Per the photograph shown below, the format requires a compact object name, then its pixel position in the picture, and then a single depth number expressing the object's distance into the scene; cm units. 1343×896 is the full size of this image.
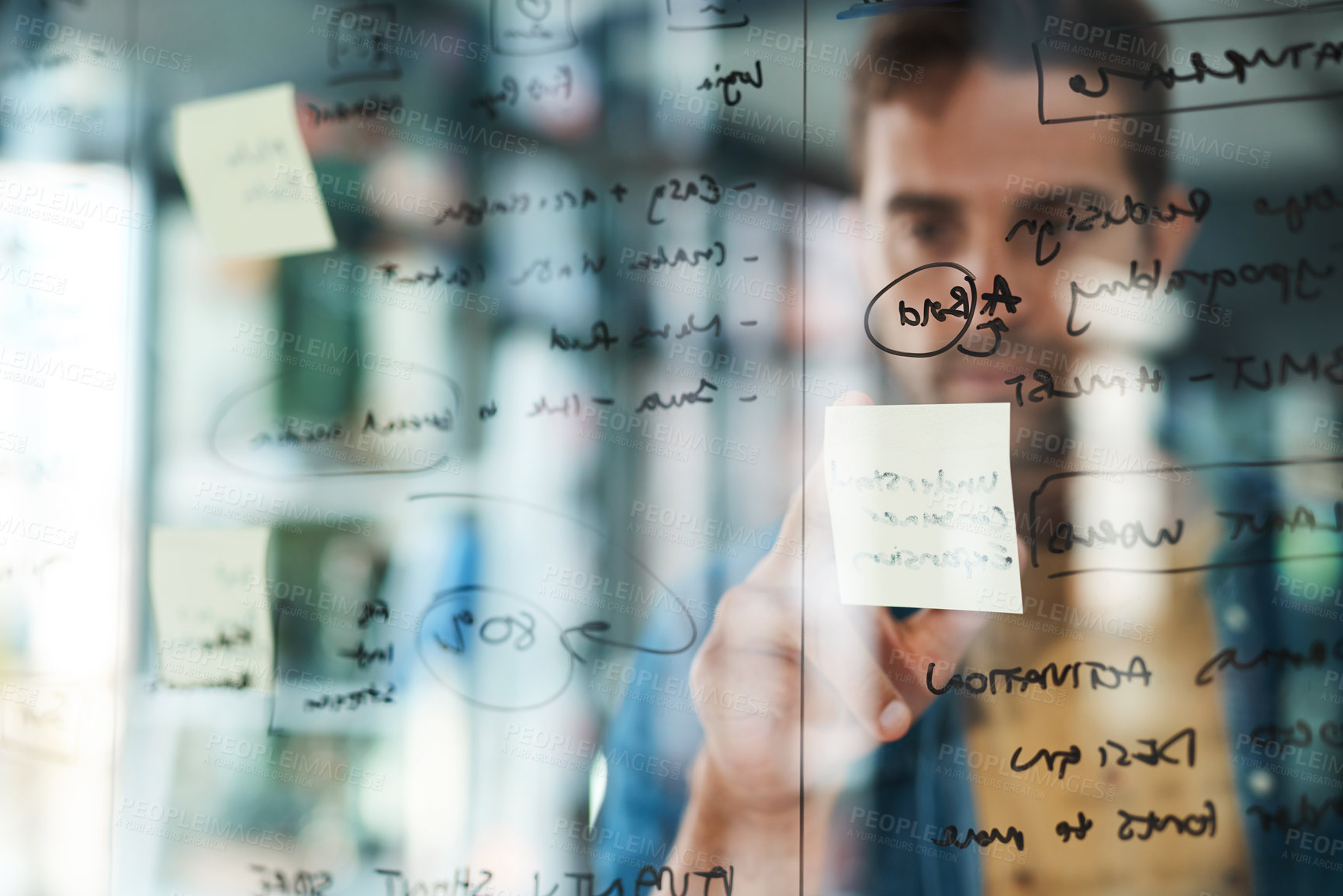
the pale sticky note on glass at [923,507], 80
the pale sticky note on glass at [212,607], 99
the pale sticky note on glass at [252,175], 98
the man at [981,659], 77
